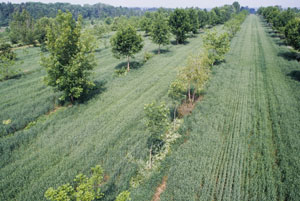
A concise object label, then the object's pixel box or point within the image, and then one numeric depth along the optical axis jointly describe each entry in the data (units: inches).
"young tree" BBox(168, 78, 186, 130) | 686.5
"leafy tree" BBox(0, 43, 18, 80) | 1151.0
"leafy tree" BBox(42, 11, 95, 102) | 730.2
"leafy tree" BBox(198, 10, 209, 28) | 3195.4
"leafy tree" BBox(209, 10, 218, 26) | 3563.0
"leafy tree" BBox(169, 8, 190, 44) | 2038.6
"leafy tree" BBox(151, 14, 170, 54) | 1624.0
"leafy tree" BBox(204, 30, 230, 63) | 1269.7
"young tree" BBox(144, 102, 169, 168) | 500.6
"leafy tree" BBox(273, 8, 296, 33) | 2393.6
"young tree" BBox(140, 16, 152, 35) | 2824.8
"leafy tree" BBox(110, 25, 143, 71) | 1176.7
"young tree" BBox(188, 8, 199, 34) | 2596.5
